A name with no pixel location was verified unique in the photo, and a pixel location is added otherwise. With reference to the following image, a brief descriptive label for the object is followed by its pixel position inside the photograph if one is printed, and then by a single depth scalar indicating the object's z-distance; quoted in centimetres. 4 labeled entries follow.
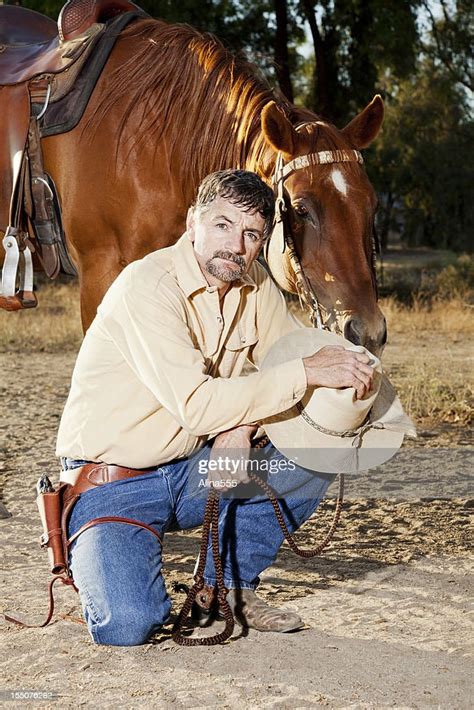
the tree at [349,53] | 1195
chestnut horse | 376
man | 277
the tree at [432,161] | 2661
